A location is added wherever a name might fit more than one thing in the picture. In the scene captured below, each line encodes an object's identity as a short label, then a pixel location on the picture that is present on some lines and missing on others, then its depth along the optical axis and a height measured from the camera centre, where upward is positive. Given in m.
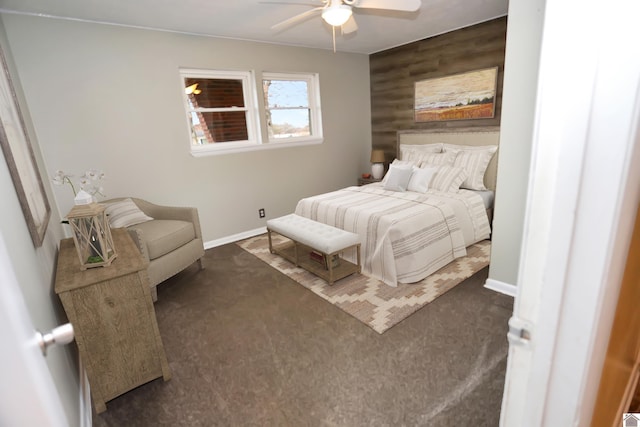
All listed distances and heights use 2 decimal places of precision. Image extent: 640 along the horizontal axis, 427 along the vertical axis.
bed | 2.74 -0.81
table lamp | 4.85 -0.63
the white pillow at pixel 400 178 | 3.68 -0.65
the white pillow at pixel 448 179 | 3.59 -0.67
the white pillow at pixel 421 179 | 3.62 -0.66
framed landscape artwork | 3.75 +0.24
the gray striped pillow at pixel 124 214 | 2.79 -0.65
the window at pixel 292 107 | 4.25 +0.28
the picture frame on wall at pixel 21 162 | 1.42 -0.08
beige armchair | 2.62 -0.86
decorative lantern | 1.65 -0.47
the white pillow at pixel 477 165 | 3.65 -0.55
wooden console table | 1.54 -0.89
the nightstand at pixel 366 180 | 4.87 -0.86
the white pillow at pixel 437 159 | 3.86 -0.49
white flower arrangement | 1.84 -0.21
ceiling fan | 2.25 +0.82
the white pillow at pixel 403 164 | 3.82 -0.53
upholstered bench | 2.73 -1.00
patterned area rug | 2.34 -1.35
